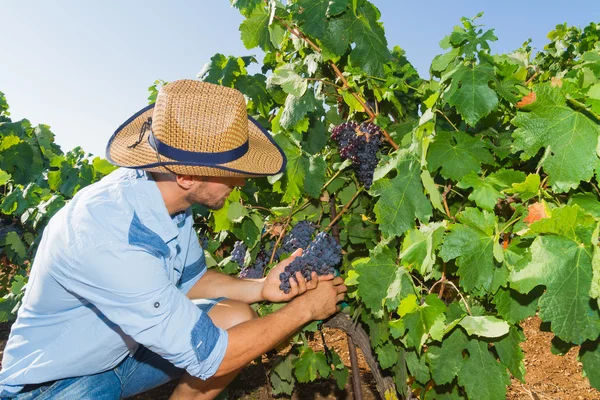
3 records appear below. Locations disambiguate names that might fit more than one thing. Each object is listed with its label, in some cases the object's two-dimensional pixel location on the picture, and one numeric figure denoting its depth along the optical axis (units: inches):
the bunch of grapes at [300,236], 97.4
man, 72.2
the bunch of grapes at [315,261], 86.7
